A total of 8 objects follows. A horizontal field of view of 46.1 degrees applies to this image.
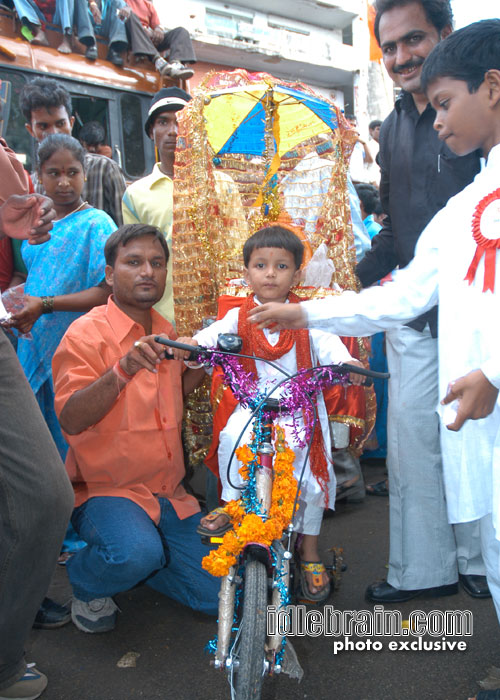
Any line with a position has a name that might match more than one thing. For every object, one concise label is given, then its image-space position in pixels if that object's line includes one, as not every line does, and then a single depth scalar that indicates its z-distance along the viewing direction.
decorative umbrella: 3.26
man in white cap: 3.48
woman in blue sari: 2.89
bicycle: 1.68
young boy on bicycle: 2.44
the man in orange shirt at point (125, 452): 2.28
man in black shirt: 2.37
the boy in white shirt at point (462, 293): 1.66
